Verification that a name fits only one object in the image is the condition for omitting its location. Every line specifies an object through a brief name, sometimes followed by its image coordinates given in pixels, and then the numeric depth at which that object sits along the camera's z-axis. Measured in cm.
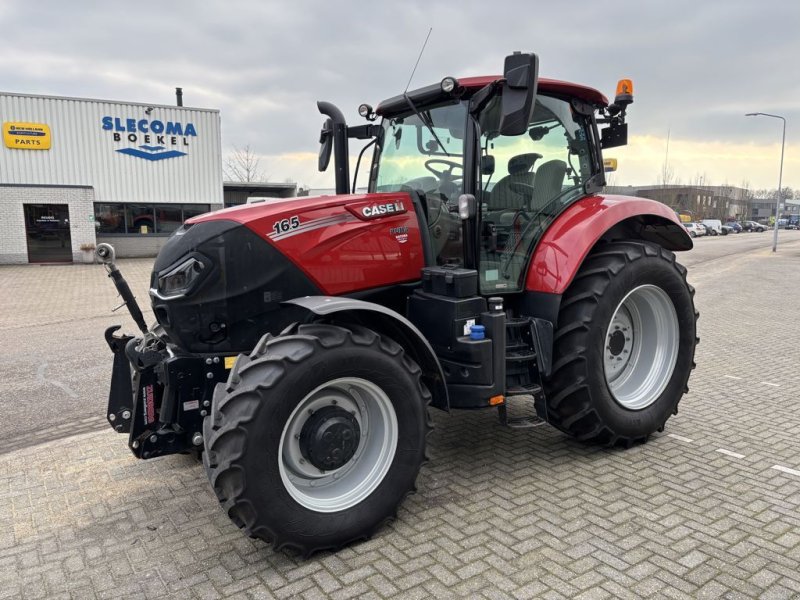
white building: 2055
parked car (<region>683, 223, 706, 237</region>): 5098
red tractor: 300
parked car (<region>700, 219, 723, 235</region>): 5693
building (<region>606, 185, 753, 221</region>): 6512
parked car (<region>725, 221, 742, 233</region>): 6588
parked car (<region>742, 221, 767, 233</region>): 7356
